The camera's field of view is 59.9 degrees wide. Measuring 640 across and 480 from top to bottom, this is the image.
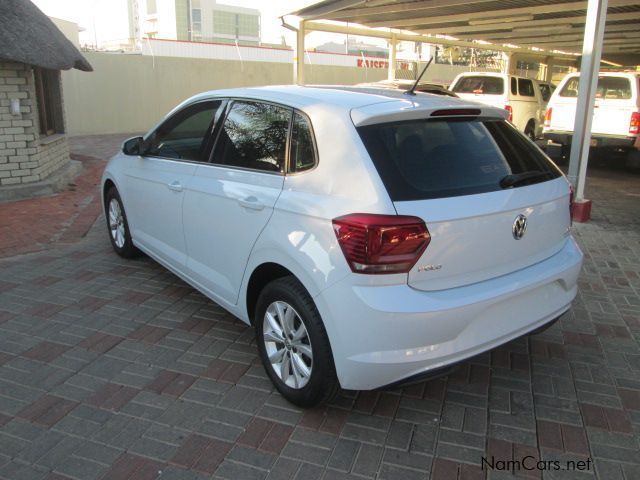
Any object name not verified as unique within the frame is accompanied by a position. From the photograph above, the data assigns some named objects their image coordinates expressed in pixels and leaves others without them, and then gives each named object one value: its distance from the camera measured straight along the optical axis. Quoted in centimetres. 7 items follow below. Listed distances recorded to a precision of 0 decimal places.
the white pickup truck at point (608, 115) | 1014
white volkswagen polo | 255
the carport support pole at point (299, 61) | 1455
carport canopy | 683
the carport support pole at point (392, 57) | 1867
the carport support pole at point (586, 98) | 666
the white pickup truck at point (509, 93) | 1338
